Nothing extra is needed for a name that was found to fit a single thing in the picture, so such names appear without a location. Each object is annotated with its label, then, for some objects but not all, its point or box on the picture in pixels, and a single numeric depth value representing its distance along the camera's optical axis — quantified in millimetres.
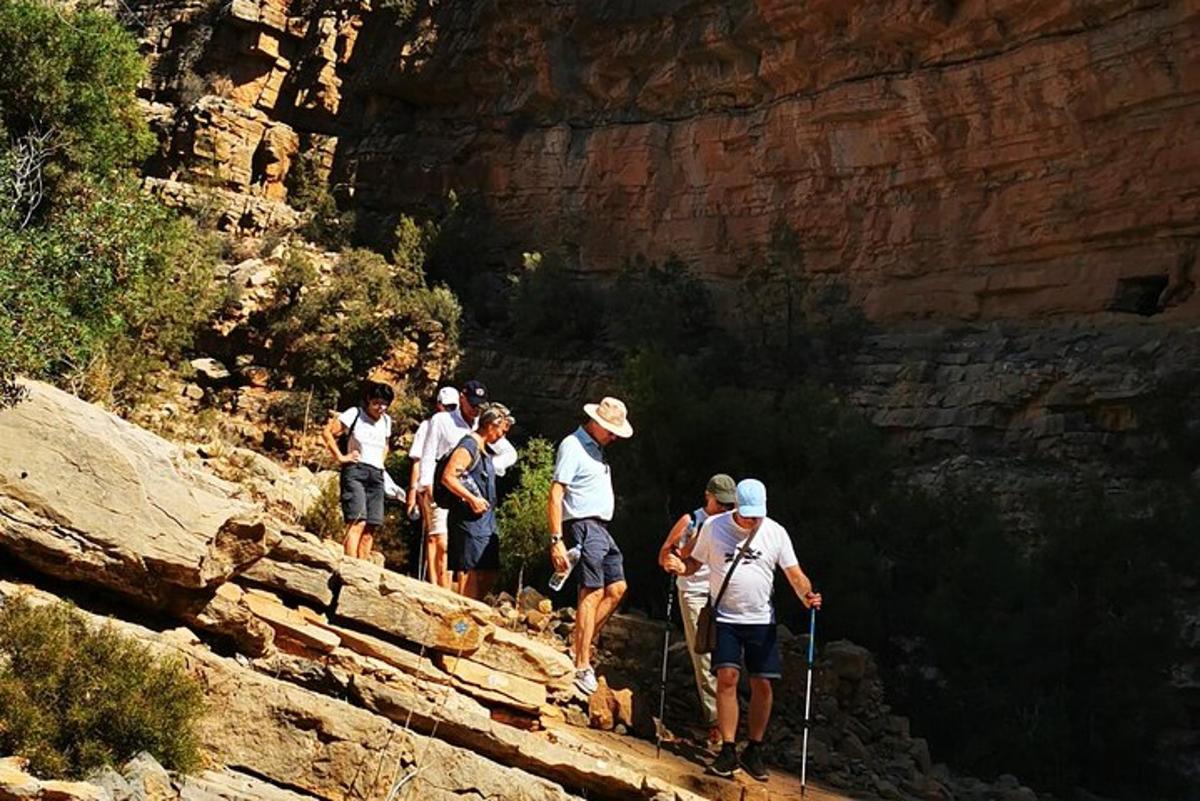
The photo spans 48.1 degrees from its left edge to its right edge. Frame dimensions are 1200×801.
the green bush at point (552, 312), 26766
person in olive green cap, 8891
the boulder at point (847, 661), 10539
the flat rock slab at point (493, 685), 8359
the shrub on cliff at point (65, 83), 15508
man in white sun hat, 9094
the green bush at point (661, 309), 25547
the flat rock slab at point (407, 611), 8477
